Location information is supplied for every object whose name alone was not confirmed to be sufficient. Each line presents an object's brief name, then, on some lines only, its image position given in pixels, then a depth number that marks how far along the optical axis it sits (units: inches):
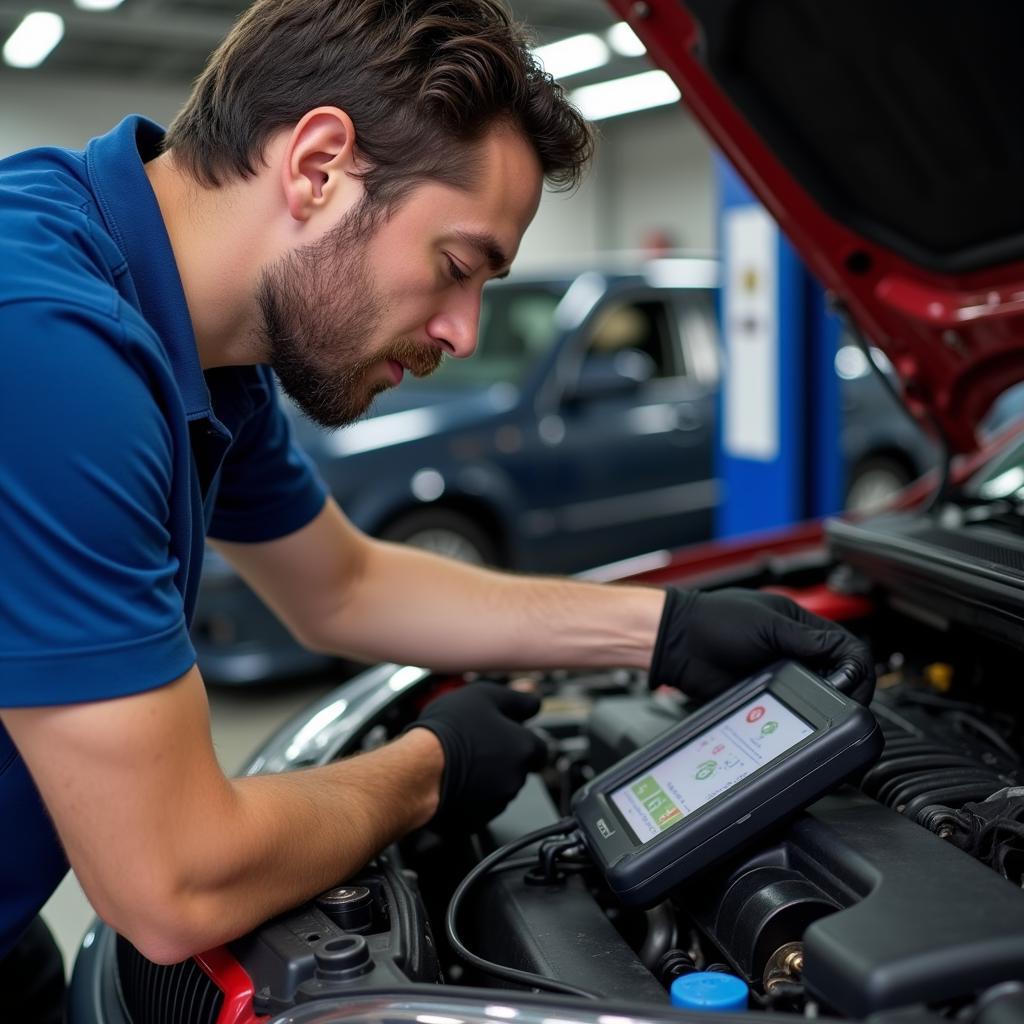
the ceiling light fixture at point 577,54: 354.7
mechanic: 31.6
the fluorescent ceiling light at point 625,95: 417.7
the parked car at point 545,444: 149.8
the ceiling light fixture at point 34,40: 325.1
